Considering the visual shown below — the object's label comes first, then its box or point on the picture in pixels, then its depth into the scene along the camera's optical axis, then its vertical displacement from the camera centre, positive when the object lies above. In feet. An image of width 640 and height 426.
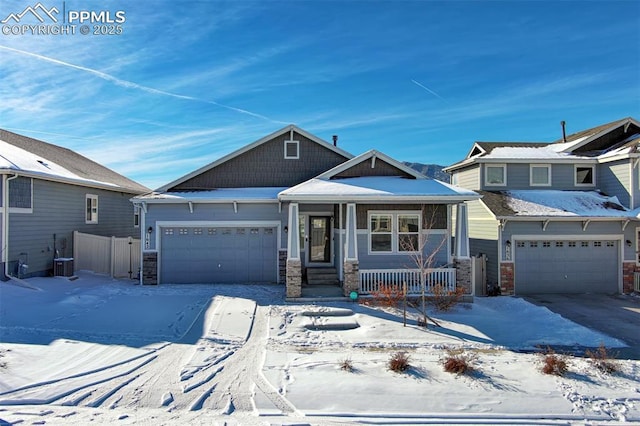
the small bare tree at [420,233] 42.09 -1.15
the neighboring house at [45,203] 41.22 +2.14
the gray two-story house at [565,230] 47.26 -0.87
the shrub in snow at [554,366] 21.83 -7.81
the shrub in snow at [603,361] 22.45 -8.03
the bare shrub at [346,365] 22.12 -7.96
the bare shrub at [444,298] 36.24 -6.94
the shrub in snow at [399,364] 22.01 -7.78
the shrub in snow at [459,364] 21.89 -7.82
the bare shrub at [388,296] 35.73 -6.69
